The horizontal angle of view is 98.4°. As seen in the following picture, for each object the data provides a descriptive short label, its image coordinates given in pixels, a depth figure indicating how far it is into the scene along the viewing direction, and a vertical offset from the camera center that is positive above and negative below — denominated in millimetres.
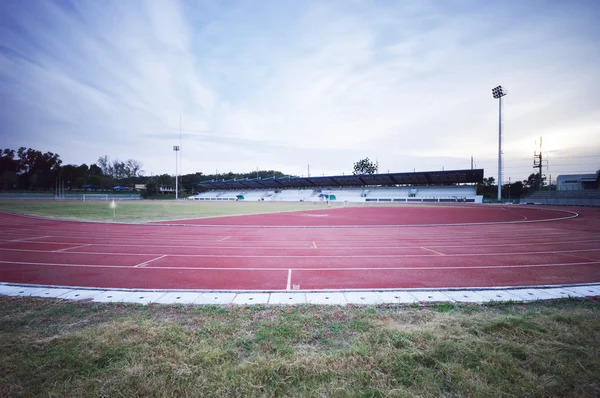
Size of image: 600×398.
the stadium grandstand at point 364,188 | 62125 +1065
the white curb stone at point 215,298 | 5301 -2259
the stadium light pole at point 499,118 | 51594 +14956
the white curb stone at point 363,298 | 5305 -2264
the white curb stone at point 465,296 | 5426 -2276
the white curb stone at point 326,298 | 5309 -2270
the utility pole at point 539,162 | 77038 +8822
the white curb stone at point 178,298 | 5293 -2256
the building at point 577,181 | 61188 +2657
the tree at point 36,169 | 77325 +7071
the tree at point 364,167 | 121312 +11725
